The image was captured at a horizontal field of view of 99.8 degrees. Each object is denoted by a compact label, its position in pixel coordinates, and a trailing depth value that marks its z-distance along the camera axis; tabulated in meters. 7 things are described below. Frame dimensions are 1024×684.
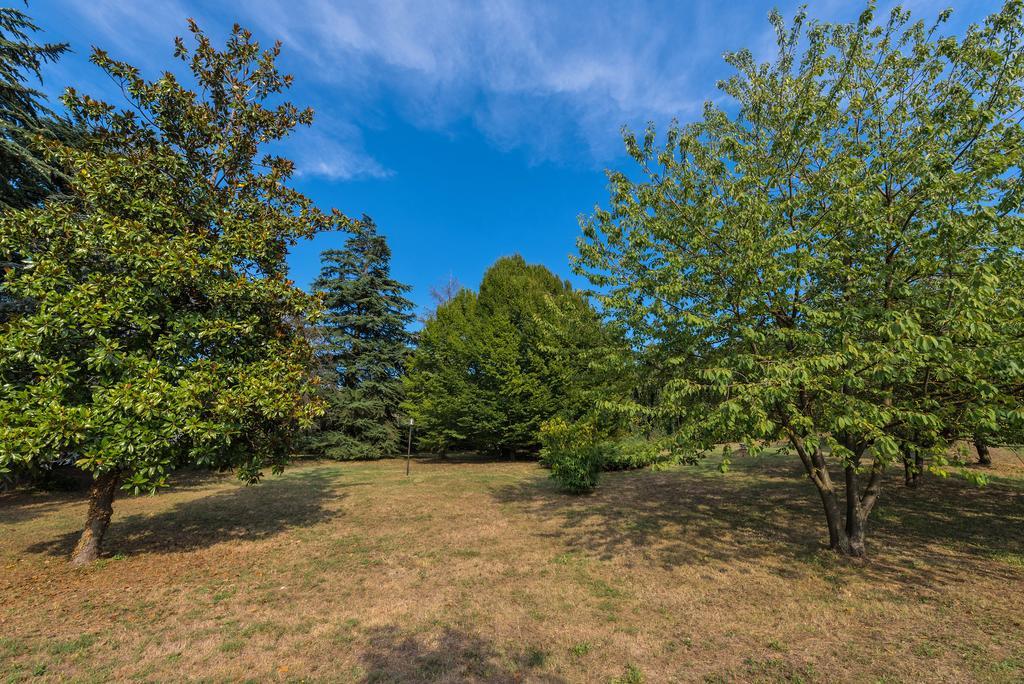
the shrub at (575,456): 13.41
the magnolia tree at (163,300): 6.25
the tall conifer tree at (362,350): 26.73
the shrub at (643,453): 7.23
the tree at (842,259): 5.22
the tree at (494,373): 22.78
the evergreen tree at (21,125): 11.10
